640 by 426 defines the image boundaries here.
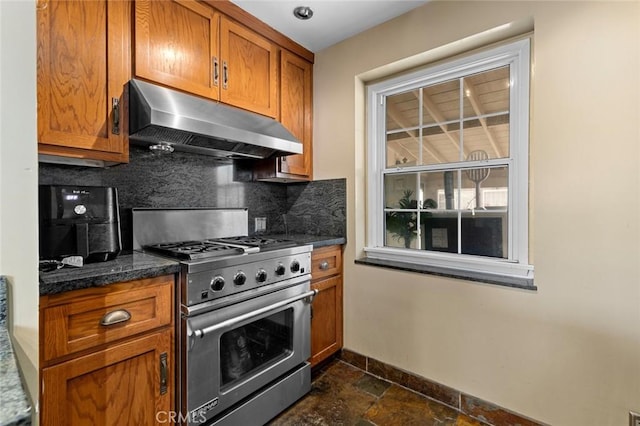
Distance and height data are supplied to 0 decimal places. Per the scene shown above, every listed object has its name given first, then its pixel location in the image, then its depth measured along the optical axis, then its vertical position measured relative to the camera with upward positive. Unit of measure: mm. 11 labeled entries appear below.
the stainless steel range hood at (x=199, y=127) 1385 +426
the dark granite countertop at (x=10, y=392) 406 -270
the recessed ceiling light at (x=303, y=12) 1878 +1250
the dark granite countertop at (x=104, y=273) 1008 -231
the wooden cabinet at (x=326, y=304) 2064 -680
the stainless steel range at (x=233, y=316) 1337 -537
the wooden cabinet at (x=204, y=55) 1507 +891
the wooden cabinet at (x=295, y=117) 2213 +714
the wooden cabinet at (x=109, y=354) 1016 -538
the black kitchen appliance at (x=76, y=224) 1246 -59
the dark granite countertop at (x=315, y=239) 2045 -213
